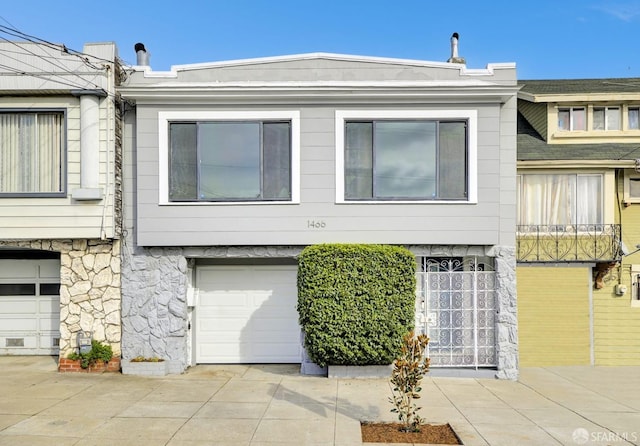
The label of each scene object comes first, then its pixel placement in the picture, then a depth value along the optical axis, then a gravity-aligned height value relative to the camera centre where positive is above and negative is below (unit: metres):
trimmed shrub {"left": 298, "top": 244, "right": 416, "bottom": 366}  8.27 -1.15
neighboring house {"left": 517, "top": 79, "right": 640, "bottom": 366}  11.16 -0.60
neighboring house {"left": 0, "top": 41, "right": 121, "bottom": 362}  8.76 +1.08
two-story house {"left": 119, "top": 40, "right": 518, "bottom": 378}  8.86 +0.94
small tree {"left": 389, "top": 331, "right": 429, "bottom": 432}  5.85 -1.62
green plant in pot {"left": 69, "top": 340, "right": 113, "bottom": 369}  8.86 -2.14
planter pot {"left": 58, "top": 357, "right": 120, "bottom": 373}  8.91 -2.35
